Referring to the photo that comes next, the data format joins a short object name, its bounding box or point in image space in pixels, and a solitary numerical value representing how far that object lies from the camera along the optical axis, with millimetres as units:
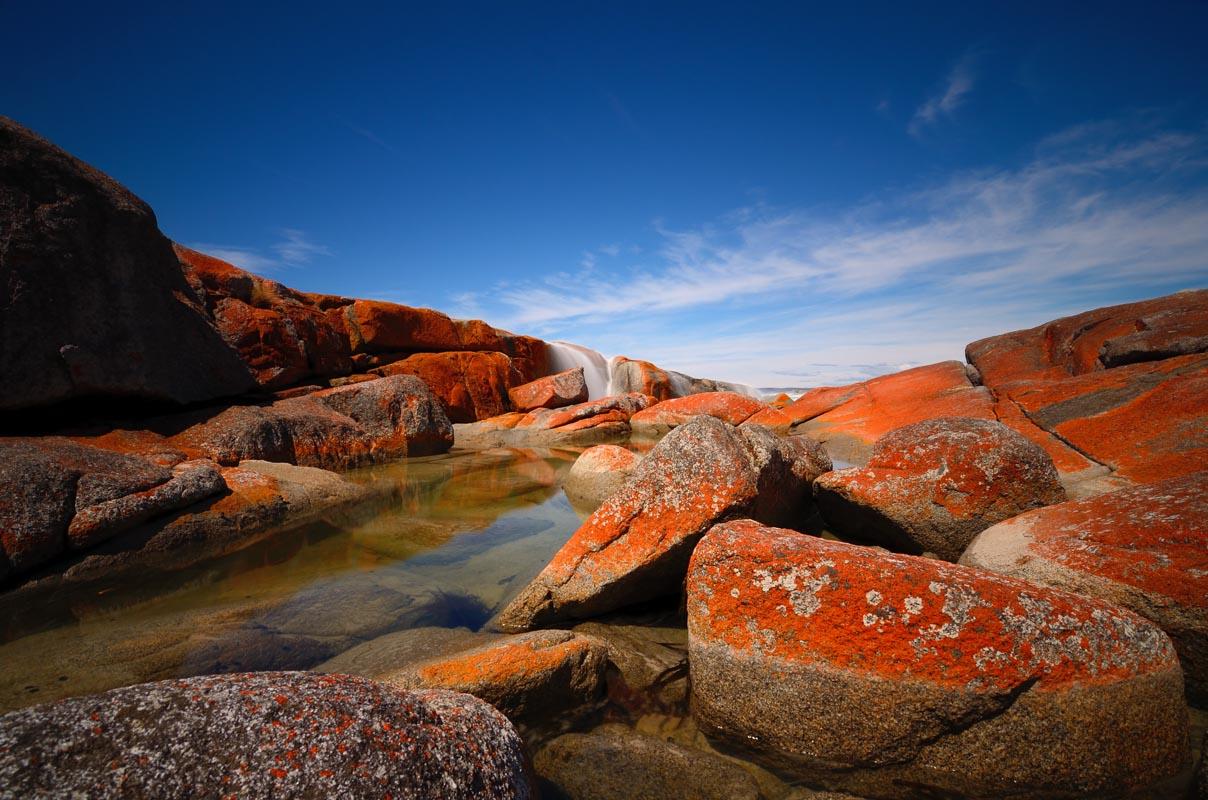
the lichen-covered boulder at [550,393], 19719
